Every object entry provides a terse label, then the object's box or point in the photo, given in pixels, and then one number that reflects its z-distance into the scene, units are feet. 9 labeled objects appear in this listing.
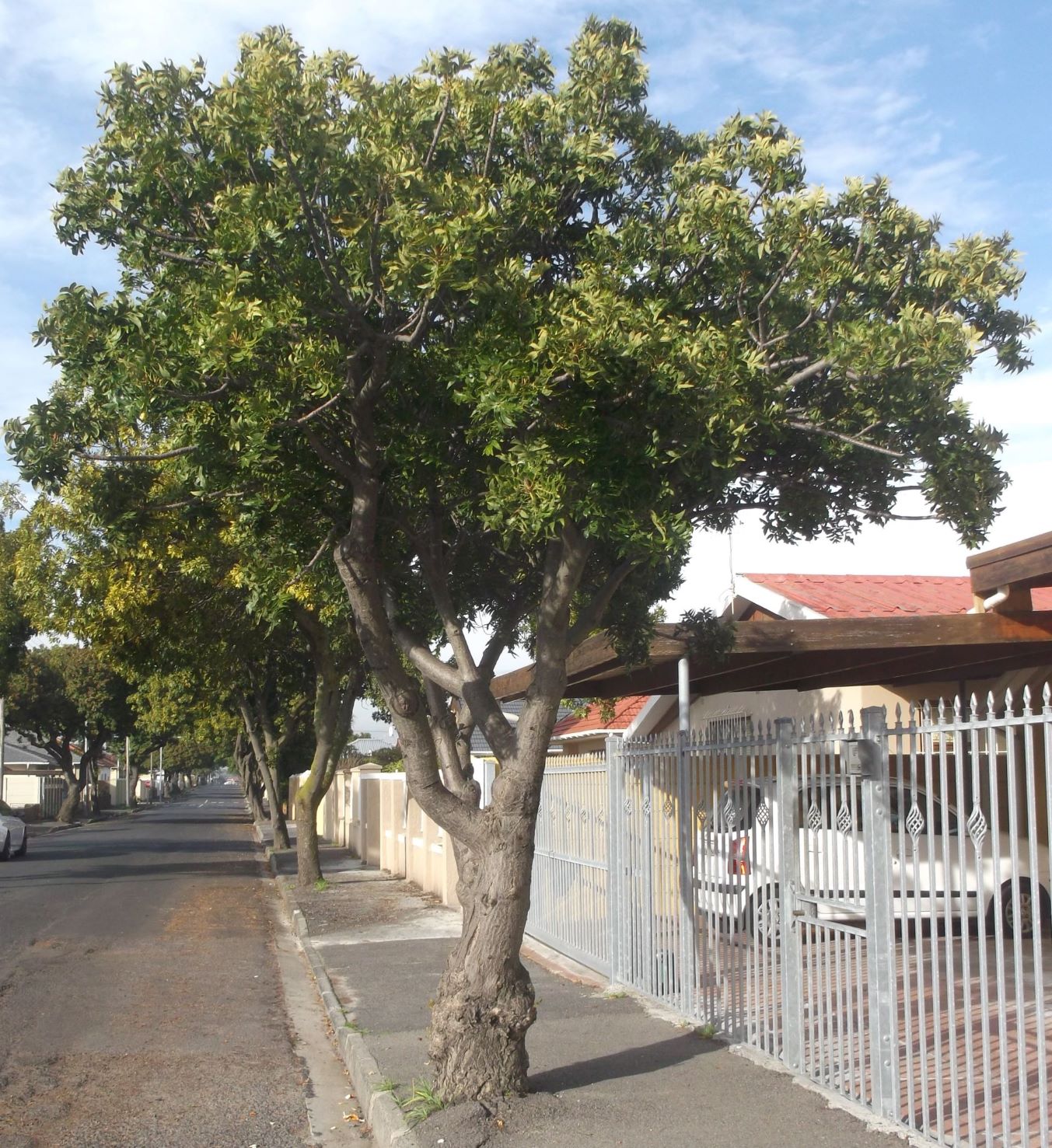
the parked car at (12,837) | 91.09
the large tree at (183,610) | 53.11
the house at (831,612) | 44.52
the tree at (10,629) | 107.04
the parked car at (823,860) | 17.97
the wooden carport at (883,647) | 30.78
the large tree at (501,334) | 21.25
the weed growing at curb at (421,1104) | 20.80
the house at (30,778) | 249.14
